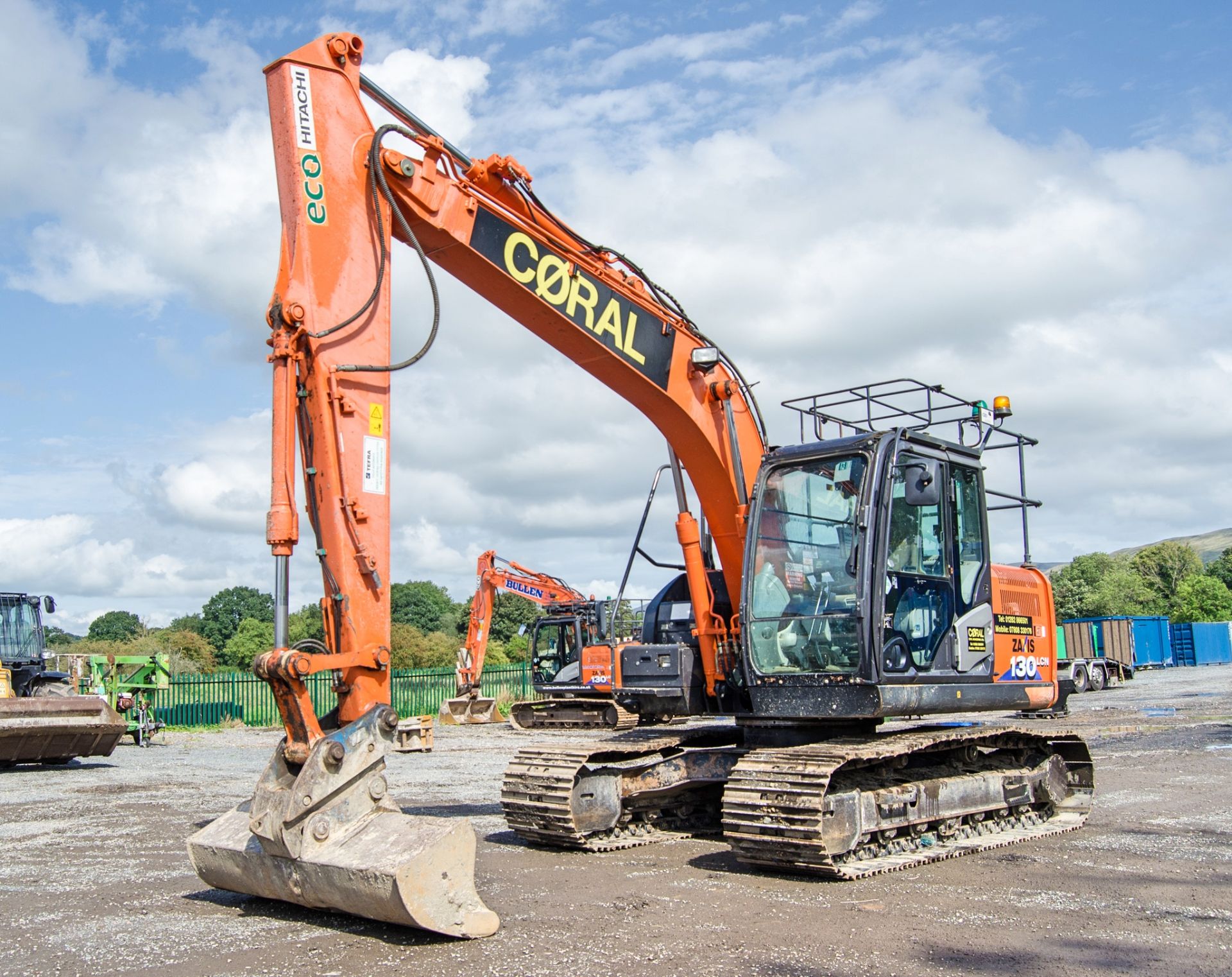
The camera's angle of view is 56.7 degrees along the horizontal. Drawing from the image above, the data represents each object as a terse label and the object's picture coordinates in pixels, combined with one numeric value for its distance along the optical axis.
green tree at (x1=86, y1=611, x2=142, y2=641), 95.44
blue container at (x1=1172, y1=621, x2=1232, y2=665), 48.84
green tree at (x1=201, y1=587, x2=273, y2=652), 91.00
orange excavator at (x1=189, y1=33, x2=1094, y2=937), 5.89
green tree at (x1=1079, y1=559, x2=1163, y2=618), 75.00
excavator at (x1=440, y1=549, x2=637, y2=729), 22.11
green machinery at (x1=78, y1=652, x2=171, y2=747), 20.64
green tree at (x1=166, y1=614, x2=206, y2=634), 91.62
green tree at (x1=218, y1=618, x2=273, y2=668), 70.75
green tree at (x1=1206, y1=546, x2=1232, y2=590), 98.19
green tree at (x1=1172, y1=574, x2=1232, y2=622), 71.56
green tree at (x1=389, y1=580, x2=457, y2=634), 89.81
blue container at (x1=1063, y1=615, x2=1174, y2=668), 41.75
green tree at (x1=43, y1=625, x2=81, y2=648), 58.32
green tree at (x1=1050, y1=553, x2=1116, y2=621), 75.75
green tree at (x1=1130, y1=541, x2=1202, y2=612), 88.44
